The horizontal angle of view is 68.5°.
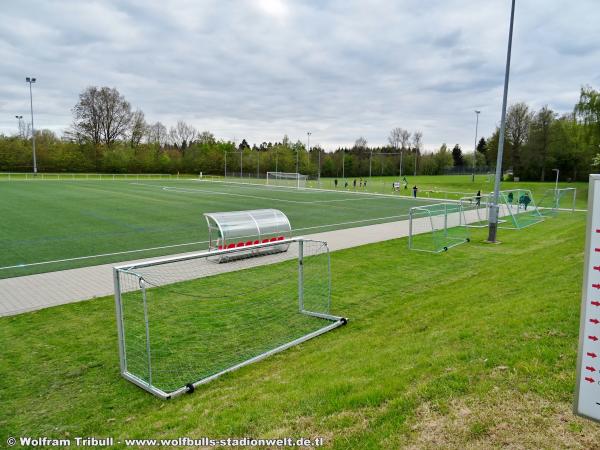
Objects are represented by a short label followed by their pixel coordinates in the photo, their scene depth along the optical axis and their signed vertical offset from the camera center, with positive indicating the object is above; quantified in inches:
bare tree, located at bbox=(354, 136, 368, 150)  4277.6 +276.3
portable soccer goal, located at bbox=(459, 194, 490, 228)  911.4 -98.8
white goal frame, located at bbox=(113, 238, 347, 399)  230.4 -107.0
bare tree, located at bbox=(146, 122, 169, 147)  3913.6 +328.4
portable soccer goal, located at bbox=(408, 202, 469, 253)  612.2 -100.2
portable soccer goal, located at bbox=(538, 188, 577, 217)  1053.8 -88.9
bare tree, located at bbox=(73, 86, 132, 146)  3257.9 +407.7
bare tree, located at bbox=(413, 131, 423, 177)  4175.2 +298.5
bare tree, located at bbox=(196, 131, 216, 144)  4261.8 +318.9
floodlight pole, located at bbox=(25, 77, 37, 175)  2367.1 +471.9
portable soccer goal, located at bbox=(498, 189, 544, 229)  831.7 -91.2
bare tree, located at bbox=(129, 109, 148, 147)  3503.9 +332.7
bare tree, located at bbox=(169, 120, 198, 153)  4267.0 +342.1
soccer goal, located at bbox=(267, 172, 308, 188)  2442.9 -48.1
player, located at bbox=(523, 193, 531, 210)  1047.3 -59.5
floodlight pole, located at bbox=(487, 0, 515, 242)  582.6 +16.0
